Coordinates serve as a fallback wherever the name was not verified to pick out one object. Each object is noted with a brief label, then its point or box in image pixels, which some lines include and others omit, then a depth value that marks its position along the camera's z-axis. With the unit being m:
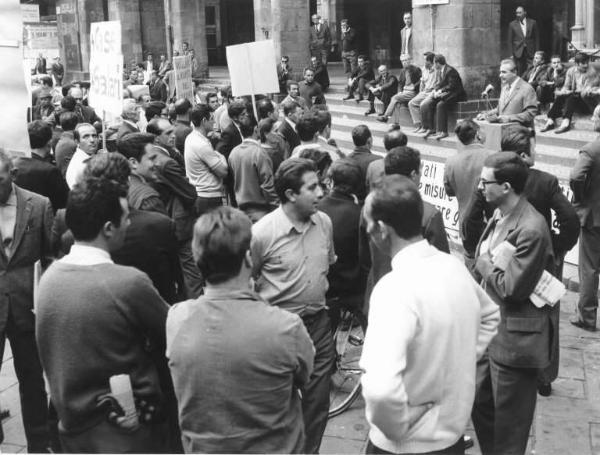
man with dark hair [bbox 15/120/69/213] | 6.18
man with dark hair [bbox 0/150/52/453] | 4.79
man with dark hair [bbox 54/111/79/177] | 8.33
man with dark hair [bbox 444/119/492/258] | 6.41
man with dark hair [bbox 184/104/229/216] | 8.16
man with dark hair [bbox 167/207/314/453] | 2.86
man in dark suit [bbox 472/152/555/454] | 4.04
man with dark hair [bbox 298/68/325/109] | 17.89
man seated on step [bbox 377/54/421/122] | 15.90
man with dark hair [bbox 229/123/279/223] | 7.83
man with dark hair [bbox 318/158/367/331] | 5.30
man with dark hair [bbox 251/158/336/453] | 4.55
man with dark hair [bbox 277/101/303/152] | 9.74
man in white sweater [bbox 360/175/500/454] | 2.77
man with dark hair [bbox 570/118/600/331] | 6.80
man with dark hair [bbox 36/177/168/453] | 3.22
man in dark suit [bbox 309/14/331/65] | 24.36
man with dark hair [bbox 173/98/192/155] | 9.34
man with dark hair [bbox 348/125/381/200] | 6.93
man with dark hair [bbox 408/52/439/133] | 14.98
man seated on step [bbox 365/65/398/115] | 17.52
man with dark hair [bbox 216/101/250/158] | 9.31
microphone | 14.78
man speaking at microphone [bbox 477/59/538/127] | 11.52
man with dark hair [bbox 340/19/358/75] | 24.25
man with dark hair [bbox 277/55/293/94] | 22.00
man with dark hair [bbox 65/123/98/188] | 7.21
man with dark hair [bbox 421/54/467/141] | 14.62
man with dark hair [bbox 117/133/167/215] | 6.44
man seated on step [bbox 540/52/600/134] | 13.23
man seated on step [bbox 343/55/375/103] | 19.41
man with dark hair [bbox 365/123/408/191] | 6.46
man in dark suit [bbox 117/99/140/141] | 9.03
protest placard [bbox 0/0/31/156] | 4.68
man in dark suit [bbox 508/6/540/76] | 16.25
